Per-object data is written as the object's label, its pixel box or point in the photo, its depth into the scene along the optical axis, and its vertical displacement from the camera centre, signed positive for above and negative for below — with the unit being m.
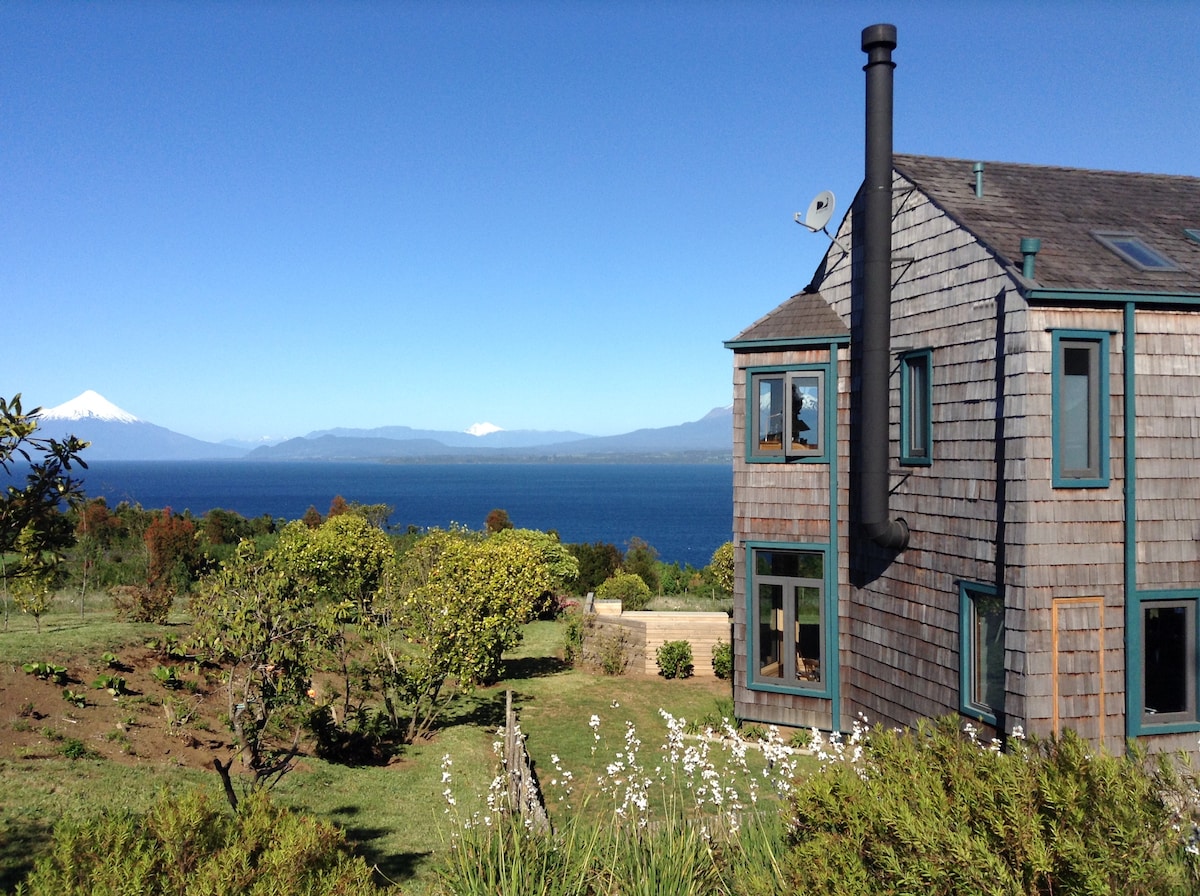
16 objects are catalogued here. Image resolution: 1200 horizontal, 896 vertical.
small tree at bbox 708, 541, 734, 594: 26.56 -4.01
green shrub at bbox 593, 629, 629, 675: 20.12 -5.13
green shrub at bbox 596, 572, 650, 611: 28.72 -5.11
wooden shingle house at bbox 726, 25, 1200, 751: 9.08 -0.18
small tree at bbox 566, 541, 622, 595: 33.16 -4.92
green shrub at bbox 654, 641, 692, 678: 19.25 -5.01
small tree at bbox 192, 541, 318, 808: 8.52 -2.00
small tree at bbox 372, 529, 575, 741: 14.45 -3.24
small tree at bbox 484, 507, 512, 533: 39.56 -3.69
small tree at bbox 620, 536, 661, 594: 35.06 -5.21
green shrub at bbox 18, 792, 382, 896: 4.15 -2.22
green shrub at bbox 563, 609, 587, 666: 21.39 -5.10
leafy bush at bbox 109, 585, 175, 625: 17.83 -3.56
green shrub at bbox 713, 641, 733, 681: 18.83 -4.97
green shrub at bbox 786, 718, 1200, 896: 4.16 -2.06
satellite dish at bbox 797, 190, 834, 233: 12.81 +3.71
